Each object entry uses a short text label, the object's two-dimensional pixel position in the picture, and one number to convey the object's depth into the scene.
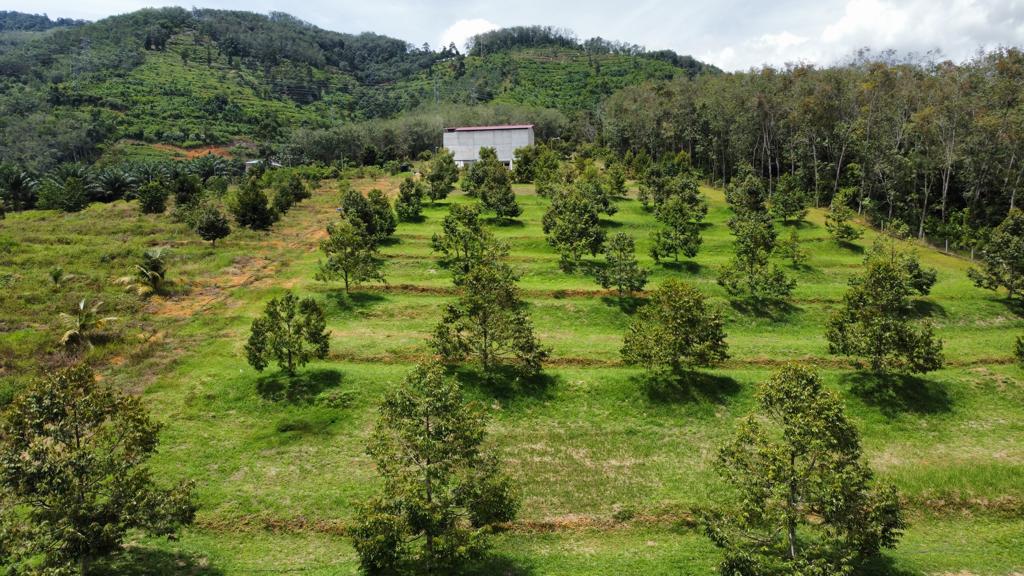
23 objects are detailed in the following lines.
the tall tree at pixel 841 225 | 71.38
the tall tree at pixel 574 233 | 62.56
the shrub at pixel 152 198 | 83.62
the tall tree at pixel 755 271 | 54.67
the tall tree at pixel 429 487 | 22.58
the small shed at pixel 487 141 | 138.25
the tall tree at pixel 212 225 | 66.81
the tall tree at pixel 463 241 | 60.05
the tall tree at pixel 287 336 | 39.06
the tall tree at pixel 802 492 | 21.94
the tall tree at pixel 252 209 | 76.44
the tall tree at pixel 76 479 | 20.78
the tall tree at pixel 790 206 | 80.69
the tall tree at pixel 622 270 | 54.47
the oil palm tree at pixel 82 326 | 42.41
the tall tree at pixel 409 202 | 81.62
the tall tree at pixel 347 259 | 53.41
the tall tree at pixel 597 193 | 81.25
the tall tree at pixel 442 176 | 93.00
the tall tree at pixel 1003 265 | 54.75
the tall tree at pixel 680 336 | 40.09
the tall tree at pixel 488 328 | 40.50
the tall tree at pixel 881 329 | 39.44
